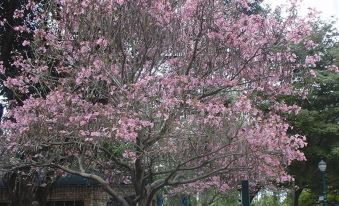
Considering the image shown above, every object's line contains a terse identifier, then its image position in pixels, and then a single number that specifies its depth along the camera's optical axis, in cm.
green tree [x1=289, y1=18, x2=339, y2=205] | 1992
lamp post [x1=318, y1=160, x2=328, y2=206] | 1862
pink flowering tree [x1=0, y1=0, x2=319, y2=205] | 958
